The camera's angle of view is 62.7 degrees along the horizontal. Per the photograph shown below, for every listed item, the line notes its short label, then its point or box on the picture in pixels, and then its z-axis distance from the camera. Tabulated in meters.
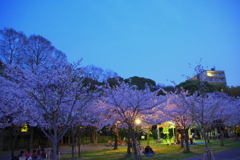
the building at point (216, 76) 73.81
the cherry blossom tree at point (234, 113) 23.44
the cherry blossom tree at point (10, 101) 8.63
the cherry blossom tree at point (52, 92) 8.05
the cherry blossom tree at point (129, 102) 12.25
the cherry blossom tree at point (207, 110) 10.02
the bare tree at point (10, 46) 22.75
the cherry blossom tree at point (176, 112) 18.25
